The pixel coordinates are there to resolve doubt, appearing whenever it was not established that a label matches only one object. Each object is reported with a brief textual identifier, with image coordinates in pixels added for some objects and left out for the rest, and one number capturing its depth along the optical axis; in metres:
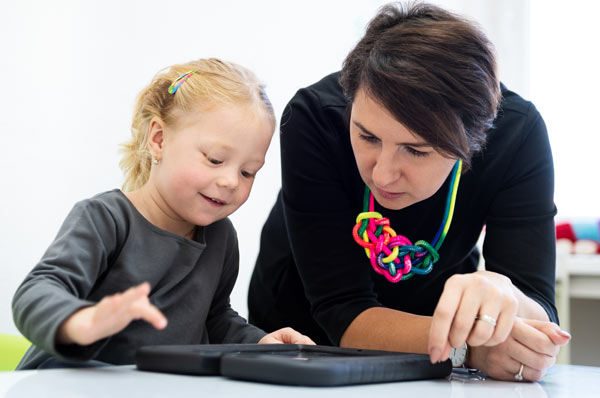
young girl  0.89
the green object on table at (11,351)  1.18
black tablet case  0.62
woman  0.92
